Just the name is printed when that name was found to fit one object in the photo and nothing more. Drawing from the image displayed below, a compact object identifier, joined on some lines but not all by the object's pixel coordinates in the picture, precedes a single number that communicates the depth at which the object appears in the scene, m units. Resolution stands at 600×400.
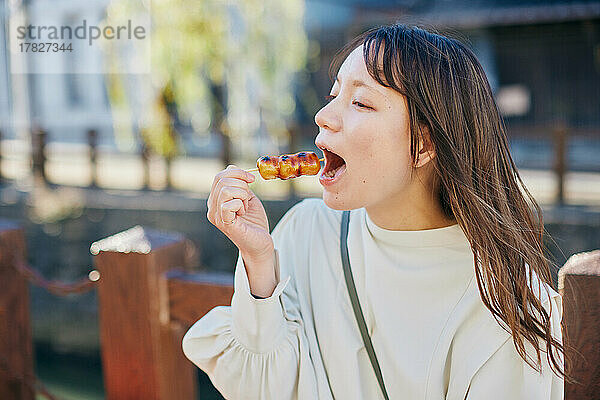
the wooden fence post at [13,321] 2.48
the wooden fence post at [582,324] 1.39
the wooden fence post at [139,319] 1.85
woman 1.33
